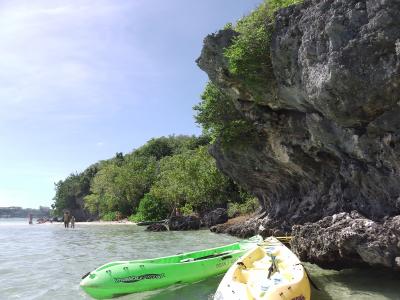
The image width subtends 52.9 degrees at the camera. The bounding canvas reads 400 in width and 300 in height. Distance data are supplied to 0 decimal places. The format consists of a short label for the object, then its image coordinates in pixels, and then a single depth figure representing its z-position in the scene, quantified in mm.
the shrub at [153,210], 48188
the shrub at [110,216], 61697
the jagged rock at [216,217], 34656
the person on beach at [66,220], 47406
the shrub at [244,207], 33719
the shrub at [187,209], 40812
